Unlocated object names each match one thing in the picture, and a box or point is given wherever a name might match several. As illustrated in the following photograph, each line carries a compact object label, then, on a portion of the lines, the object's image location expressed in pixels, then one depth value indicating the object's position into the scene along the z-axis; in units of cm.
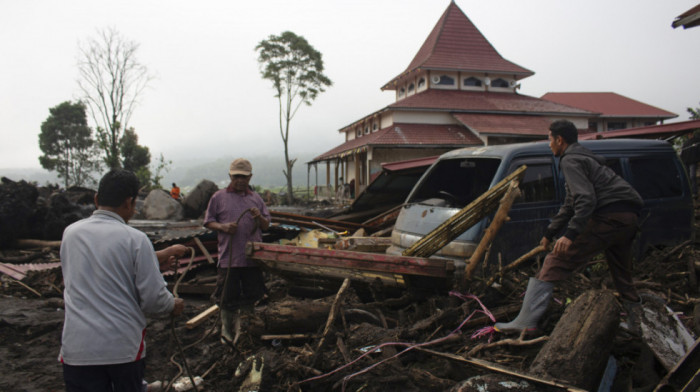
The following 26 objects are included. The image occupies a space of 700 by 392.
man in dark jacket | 321
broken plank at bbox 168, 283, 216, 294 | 628
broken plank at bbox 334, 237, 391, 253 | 586
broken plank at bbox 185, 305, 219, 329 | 427
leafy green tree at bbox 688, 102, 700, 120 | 2531
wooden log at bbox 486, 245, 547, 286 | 387
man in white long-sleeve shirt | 204
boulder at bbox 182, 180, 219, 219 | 1498
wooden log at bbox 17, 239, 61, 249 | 945
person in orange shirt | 1766
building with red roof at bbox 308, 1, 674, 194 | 2192
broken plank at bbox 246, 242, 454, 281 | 346
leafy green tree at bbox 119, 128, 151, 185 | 3316
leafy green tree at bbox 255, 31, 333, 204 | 3472
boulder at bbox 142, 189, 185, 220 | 1479
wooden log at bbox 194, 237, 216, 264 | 689
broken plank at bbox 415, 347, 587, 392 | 240
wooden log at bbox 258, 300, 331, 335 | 370
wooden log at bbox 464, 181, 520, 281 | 380
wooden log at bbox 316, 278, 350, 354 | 315
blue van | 454
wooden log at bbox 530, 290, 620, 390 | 261
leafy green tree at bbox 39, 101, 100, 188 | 4153
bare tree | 3228
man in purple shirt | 426
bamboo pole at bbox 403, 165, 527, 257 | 394
